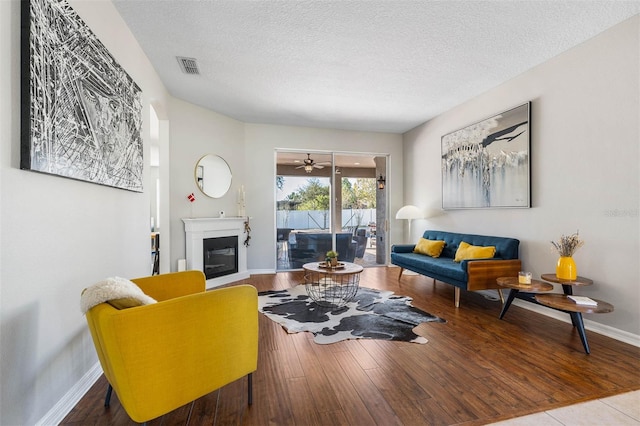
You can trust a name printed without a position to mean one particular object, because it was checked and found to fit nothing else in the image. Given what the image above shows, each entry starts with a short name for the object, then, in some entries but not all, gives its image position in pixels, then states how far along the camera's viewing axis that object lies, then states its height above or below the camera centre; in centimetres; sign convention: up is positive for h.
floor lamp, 559 -7
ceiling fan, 613 +88
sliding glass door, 602 +5
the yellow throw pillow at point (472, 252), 381 -55
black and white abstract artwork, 145 +65
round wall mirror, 495 +56
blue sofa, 349 -71
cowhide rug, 286 -116
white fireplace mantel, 459 -41
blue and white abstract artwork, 371 +63
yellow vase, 288 -56
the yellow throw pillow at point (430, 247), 468 -59
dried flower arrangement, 288 -34
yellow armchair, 135 -66
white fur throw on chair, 145 -41
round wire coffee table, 357 -114
